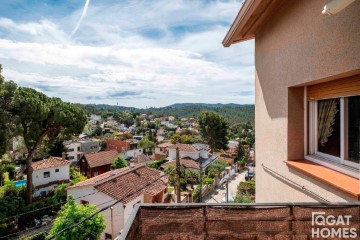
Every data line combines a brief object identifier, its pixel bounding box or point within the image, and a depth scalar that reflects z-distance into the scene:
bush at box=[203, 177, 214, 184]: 31.38
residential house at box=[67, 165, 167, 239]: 16.30
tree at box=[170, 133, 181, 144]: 63.26
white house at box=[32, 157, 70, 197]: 27.98
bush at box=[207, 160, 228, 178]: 34.29
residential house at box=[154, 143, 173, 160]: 49.69
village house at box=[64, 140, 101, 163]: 49.97
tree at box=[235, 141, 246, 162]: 51.81
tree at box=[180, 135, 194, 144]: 63.12
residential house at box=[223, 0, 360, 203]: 2.31
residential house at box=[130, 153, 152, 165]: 43.81
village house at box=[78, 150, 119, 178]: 36.00
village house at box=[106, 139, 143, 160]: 50.56
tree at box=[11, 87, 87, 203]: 19.81
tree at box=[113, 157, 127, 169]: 36.62
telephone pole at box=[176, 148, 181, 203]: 10.63
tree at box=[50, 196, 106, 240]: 11.80
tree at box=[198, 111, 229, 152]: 50.97
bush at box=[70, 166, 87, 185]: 30.19
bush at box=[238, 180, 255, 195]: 25.81
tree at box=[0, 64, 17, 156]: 17.52
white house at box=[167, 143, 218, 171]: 41.22
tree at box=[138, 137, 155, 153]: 57.69
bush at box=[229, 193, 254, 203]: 18.48
